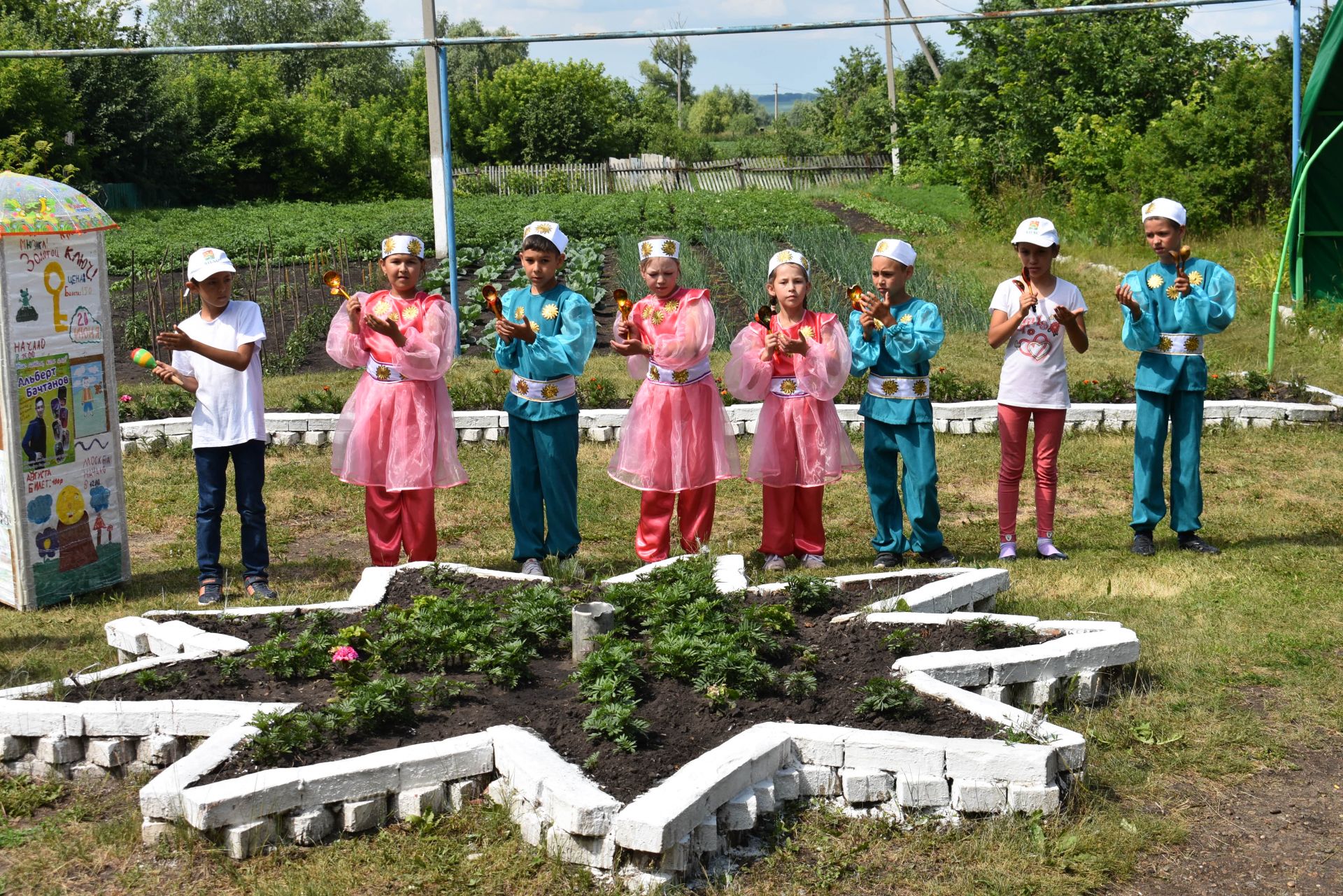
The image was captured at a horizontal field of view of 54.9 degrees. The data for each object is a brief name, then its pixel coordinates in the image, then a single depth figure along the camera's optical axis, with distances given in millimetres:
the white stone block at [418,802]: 4164
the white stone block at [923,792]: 4172
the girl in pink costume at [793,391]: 6816
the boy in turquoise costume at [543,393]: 6629
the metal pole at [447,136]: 9703
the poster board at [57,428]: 6465
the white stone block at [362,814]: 4074
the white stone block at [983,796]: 4133
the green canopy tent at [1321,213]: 12898
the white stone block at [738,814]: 4008
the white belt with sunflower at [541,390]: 6715
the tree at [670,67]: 80562
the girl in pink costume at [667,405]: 6703
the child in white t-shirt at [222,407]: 6516
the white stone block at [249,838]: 3922
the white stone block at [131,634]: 5422
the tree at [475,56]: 68312
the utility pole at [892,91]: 33438
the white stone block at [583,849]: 3789
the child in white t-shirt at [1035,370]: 6879
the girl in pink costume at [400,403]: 6602
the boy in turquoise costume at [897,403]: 6898
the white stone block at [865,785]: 4195
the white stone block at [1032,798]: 4117
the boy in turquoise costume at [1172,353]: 6992
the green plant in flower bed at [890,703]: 4512
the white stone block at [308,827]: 4020
